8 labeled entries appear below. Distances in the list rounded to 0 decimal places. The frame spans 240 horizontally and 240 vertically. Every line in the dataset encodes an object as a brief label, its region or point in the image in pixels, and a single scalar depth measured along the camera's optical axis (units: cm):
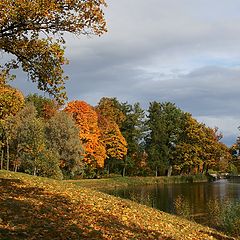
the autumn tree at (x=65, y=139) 5091
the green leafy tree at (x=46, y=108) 6944
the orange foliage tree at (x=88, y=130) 6019
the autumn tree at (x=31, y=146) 3731
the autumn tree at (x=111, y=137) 6875
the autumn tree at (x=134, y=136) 7944
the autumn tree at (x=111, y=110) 7425
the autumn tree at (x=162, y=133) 8110
